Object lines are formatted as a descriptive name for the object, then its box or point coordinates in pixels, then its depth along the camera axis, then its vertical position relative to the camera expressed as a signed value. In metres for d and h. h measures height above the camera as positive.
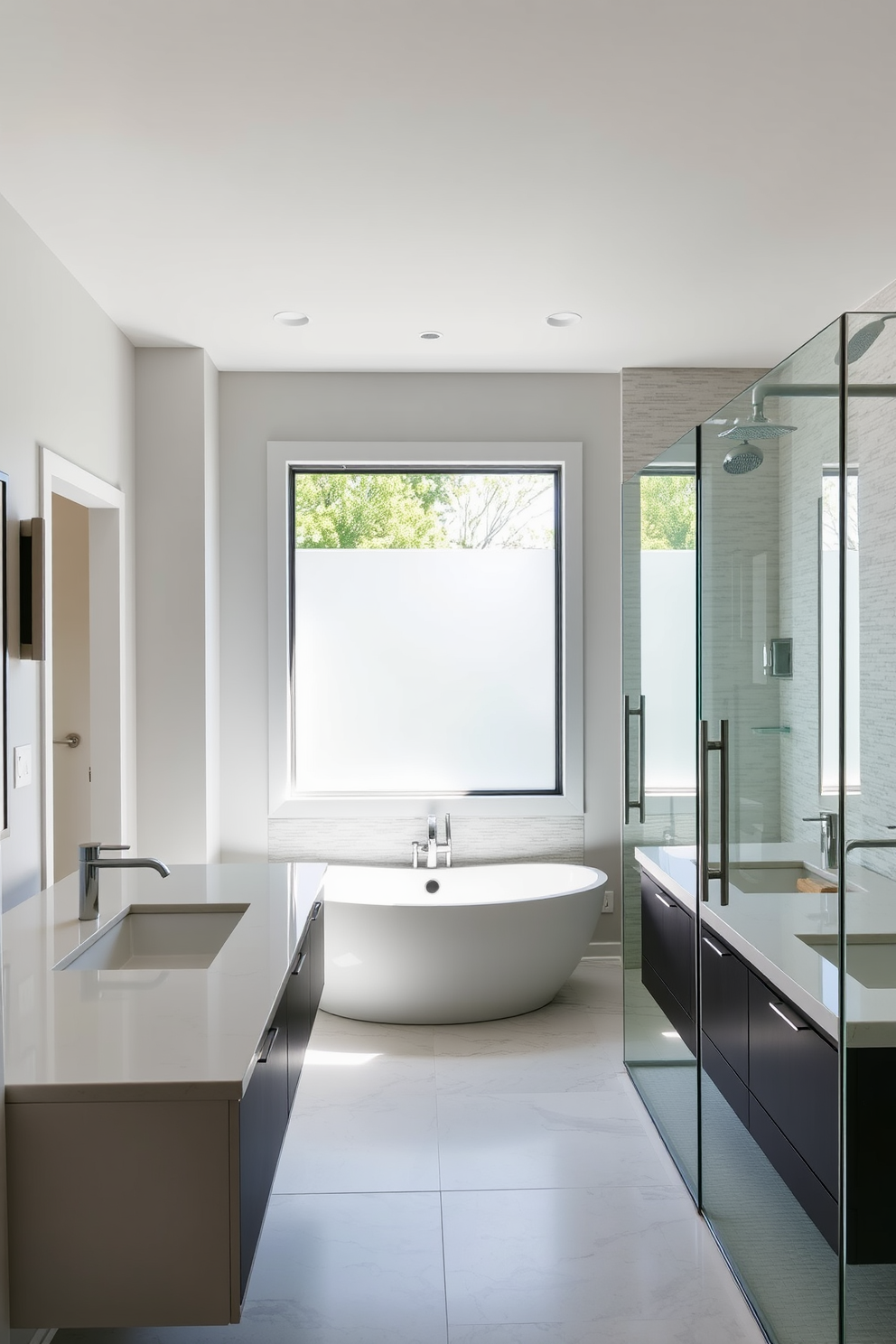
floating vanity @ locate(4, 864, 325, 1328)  1.45 -0.75
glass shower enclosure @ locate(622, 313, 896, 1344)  1.56 -0.34
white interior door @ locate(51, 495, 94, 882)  4.38 -0.11
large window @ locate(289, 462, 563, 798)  4.57 +0.10
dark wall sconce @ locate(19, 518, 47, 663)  2.77 +0.21
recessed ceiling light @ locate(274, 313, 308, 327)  3.66 +1.27
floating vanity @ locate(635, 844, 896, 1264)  1.57 -0.71
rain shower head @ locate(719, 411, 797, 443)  1.90 +0.47
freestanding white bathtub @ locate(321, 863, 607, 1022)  3.60 -1.12
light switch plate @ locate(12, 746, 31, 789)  2.75 -0.31
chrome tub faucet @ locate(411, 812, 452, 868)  4.29 -0.85
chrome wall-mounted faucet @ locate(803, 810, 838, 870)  1.62 -0.31
